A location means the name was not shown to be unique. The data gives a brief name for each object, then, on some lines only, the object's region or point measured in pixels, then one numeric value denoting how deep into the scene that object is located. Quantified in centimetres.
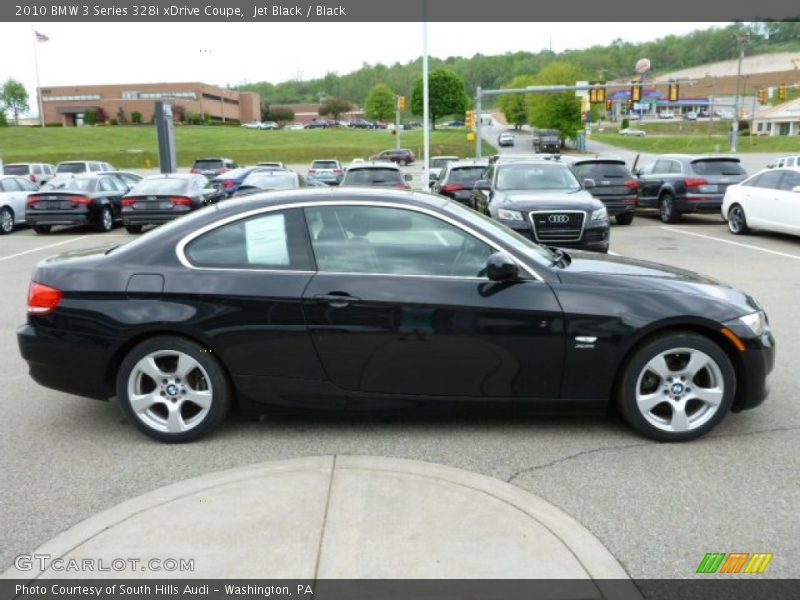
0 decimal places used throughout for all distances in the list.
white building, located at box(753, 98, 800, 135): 9694
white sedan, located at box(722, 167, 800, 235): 1372
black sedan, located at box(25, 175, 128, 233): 1728
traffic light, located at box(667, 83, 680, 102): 3971
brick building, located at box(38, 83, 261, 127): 11462
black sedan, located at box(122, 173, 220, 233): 1653
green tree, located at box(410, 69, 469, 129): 11631
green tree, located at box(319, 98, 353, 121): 14650
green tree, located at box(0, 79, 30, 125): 13662
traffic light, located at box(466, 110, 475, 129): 3897
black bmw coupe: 434
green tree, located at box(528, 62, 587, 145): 8038
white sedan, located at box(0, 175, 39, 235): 1788
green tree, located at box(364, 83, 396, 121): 13275
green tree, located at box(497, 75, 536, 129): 10551
